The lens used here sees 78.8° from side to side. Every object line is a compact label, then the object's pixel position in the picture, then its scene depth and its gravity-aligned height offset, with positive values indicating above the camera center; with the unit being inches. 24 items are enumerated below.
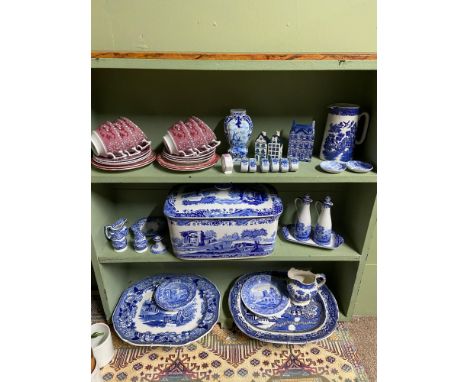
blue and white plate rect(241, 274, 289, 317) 42.8 -17.2
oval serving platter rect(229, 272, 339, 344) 39.1 -19.6
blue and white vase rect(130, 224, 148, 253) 39.7 -7.4
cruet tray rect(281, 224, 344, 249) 40.0 -7.7
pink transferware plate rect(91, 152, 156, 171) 32.5 +2.6
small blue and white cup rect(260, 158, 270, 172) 33.2 +2.4
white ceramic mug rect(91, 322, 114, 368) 37.7 -21.0
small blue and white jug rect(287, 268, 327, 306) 42.5 -15.0
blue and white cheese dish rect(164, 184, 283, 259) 35.3 -4.1
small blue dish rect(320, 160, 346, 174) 33.4 +2.4
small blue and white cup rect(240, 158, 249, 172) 33.0 +2.5
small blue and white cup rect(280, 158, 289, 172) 33.3 +2.5
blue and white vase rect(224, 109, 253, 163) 33.8 +6.7
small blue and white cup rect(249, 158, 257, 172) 33.1 +2.4
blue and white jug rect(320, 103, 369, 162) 33.7 +6.7
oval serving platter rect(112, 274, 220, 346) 38.8 -18.9
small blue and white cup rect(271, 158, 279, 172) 33.2 +2.4
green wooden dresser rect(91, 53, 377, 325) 32.5 +9.8
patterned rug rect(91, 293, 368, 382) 37.6 -24.1
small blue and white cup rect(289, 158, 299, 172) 33.5 +2.7
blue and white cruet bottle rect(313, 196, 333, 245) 38.4 -5.5
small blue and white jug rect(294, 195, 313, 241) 39.1 -4.9
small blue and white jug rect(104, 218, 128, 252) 38.7 -6.3
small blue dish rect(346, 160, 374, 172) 33.5 +2.4
